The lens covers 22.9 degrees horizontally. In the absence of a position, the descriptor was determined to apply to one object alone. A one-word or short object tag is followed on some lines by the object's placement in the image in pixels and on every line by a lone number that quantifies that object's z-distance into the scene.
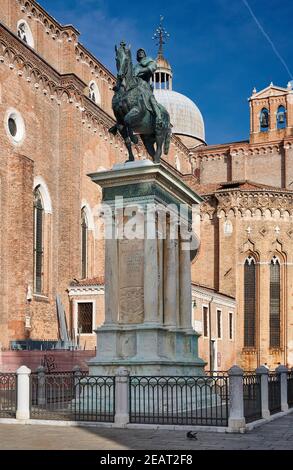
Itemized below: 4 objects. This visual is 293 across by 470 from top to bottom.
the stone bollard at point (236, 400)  12.23
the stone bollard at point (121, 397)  12.98
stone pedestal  14.44
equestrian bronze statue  15.64
